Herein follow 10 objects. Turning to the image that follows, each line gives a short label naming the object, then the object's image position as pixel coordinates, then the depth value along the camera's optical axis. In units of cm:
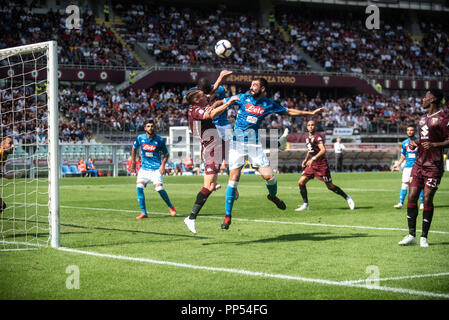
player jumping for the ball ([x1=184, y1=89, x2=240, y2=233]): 960
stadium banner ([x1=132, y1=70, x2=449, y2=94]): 4912
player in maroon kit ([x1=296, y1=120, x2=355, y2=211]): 1548
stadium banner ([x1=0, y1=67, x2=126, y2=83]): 4503
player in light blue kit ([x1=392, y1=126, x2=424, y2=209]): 1548
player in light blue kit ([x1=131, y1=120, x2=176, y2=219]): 1413
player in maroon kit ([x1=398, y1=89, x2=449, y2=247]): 870
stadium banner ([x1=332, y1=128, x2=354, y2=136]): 4716
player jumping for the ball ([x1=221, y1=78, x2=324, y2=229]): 1020
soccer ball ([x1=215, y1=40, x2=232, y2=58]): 1171
